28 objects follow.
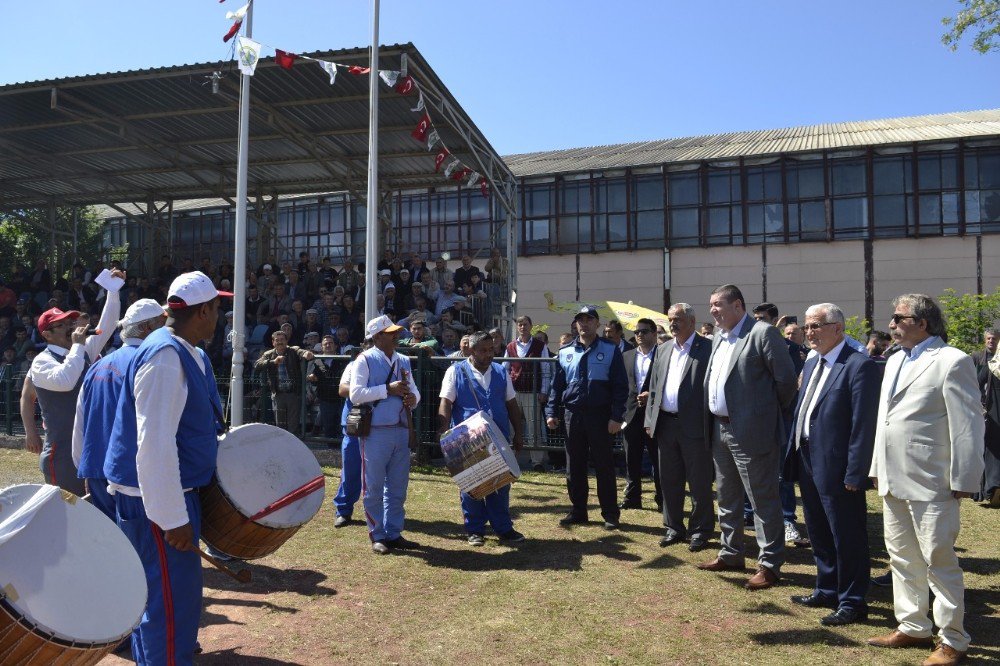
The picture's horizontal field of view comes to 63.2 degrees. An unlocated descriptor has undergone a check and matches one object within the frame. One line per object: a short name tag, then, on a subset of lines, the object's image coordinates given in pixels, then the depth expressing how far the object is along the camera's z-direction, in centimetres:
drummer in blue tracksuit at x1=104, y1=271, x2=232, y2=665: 339
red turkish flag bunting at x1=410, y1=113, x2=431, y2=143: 1313
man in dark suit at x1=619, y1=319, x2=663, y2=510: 872
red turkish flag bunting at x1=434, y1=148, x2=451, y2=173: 1498
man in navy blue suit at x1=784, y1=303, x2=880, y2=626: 499
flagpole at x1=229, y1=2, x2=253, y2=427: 1085
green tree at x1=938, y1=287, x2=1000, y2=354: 2058
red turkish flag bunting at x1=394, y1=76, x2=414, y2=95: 1220
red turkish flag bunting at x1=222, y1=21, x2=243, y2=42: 1200
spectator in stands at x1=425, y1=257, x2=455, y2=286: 1666
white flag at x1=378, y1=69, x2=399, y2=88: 1176
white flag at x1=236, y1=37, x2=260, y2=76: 1138
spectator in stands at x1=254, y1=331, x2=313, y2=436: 1172
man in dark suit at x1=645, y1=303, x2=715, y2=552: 680
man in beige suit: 433
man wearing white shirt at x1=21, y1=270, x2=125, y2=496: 580
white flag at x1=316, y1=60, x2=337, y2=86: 1181
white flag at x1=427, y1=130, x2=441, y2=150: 1456
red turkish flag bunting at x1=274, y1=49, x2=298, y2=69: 1188
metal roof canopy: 1424
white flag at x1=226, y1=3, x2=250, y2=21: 1192
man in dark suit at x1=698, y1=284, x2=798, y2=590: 579
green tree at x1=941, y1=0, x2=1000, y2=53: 1609
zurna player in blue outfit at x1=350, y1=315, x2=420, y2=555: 695
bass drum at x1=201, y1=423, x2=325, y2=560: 381
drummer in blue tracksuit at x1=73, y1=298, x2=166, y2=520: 372
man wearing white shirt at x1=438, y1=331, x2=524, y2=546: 733
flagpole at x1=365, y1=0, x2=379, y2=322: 1155
